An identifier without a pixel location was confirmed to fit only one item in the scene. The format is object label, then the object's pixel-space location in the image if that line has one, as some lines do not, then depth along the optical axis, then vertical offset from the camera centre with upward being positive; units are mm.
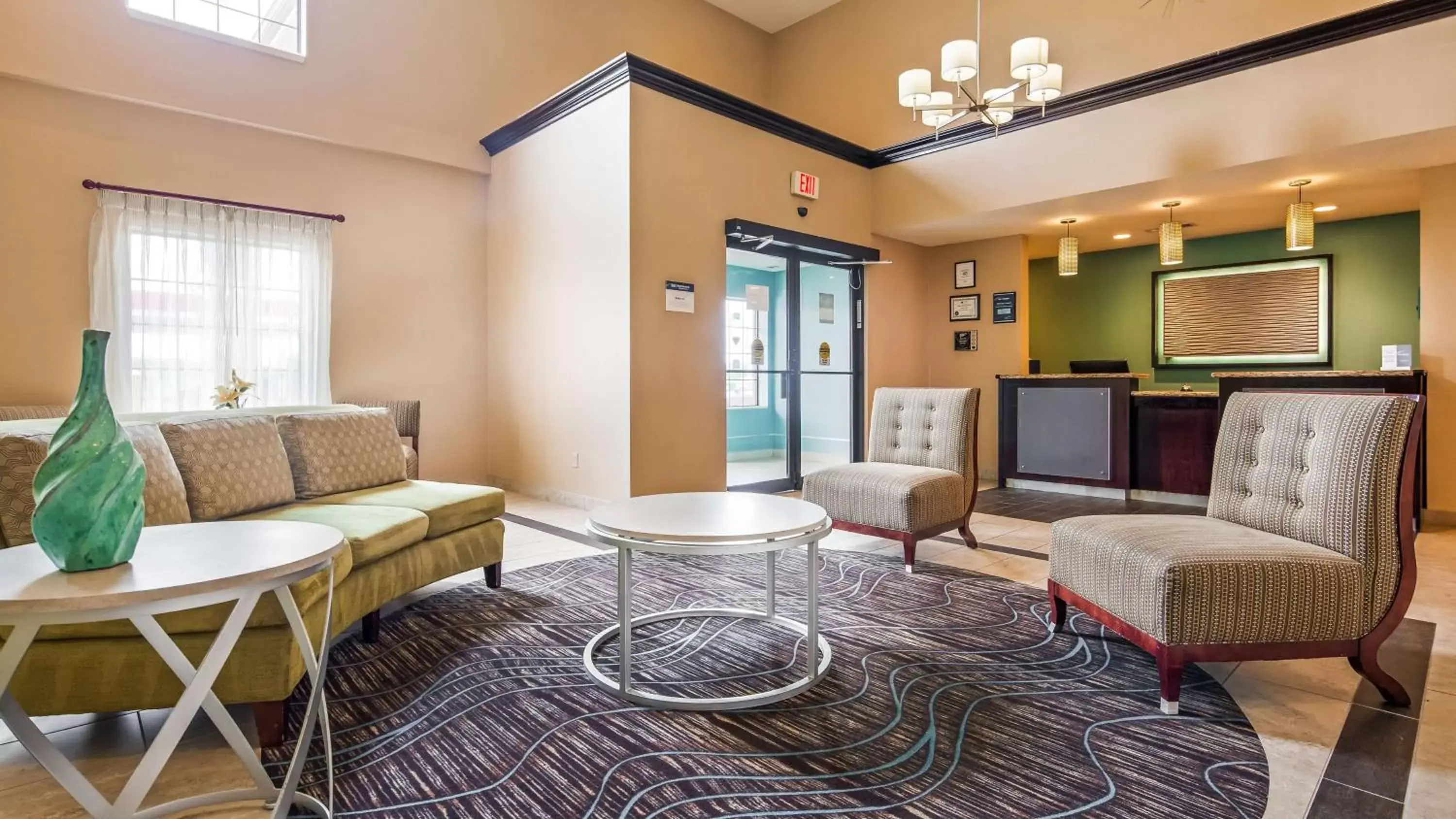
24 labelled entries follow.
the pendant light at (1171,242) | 5316 +1207
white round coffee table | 2064 -415
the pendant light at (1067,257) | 5891 +1226
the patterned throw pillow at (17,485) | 1859 -221
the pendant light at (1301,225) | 4684 +1173
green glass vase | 1325 -167
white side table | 1187 -346
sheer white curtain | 4465 +706
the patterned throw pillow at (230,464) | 2490 -236
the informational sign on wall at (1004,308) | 6520 +861
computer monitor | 5969 +289
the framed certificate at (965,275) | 6836 +1237
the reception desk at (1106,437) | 5414 -317
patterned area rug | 1606 -906
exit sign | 5660 +1772
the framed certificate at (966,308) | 6793 +904
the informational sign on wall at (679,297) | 4844 +725
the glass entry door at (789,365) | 5746 +305
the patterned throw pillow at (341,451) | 3000 -224
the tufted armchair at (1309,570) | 1973 -493
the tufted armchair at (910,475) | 3564 -412
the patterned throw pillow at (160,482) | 2240 -265
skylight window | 4605 +2666
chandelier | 3824 +1848
